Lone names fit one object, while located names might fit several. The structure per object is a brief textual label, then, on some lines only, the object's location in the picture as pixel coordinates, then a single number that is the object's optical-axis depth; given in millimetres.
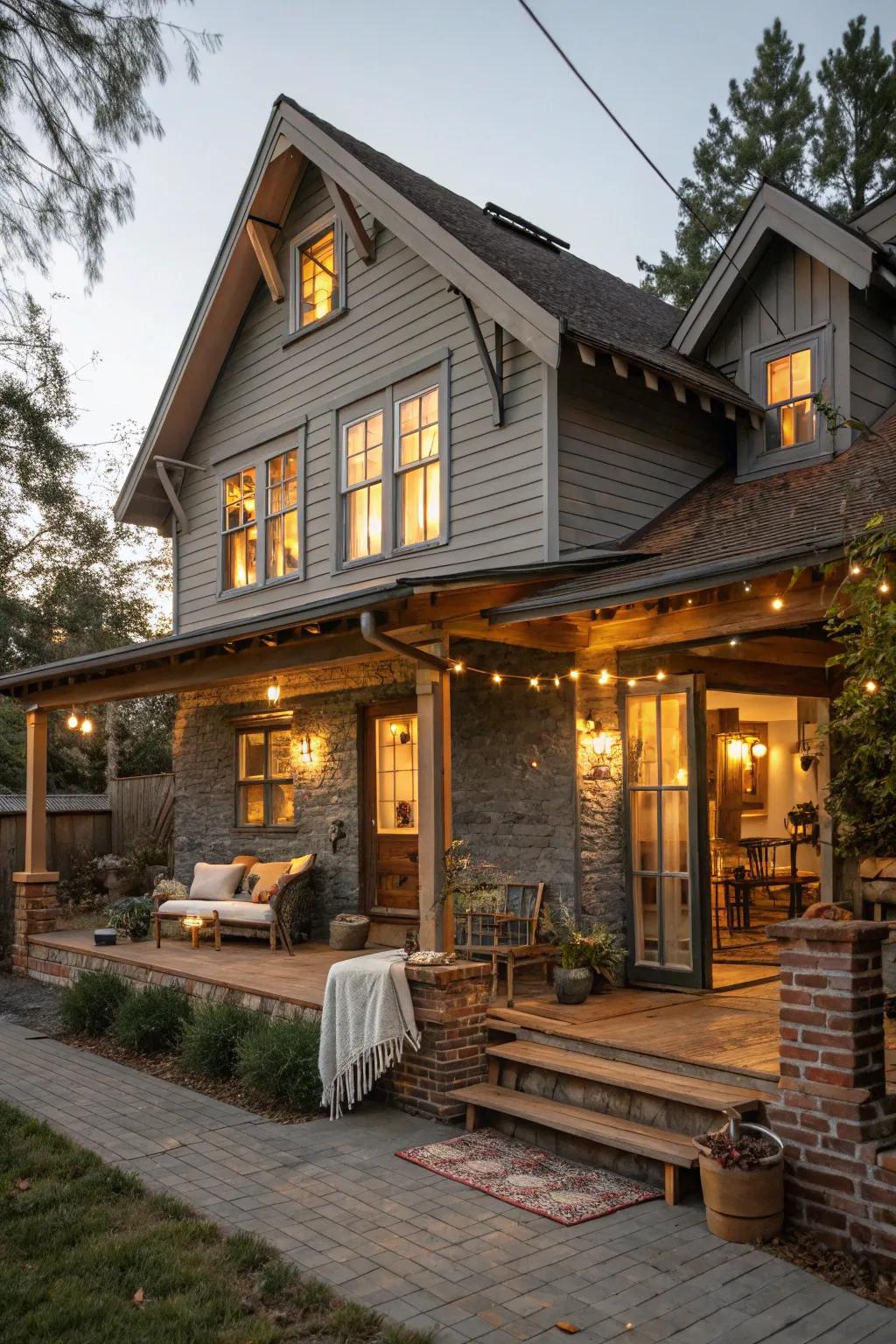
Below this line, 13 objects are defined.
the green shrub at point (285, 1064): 6578
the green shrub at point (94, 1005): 8727
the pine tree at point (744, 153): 18688
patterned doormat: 4922
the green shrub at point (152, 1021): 8078
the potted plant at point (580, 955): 7055
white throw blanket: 6359
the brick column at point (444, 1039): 6266
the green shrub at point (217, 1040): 7316
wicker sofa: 10078
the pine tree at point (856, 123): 17625
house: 6934
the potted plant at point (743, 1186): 4449
